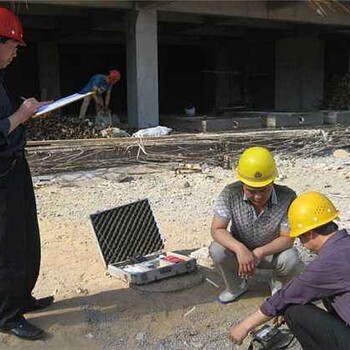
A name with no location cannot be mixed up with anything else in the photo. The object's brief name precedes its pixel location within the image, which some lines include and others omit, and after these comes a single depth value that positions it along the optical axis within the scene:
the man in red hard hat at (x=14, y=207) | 2.88
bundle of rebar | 7.49
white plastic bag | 9.59
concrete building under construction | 11.20
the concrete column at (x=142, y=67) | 10.95
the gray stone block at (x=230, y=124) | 11.34
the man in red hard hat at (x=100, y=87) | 10.25
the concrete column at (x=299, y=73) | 17.44
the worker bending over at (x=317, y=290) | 2.33
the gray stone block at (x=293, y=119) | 12.30
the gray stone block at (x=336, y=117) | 13.34
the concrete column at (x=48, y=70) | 15.61
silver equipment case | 3.91
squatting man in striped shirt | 3.31
